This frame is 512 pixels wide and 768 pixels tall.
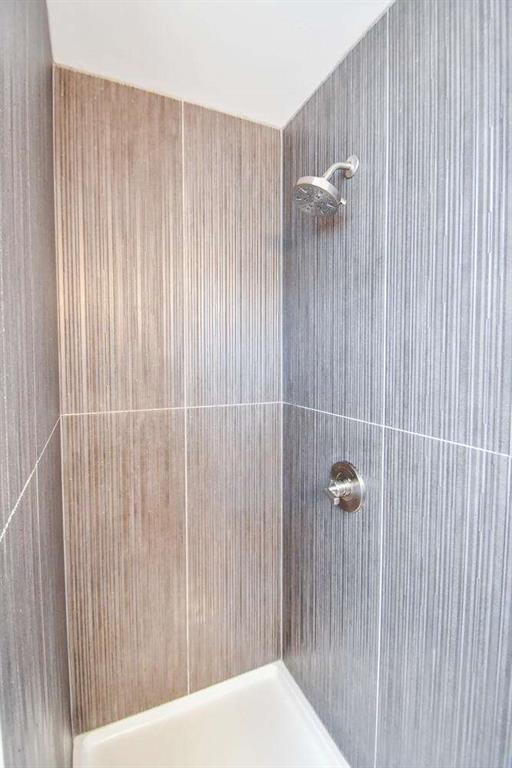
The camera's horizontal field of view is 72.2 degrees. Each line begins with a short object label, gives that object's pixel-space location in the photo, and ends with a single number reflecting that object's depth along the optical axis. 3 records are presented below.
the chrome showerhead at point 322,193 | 0.82
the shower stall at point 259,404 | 0.57
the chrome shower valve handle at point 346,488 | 0.88
